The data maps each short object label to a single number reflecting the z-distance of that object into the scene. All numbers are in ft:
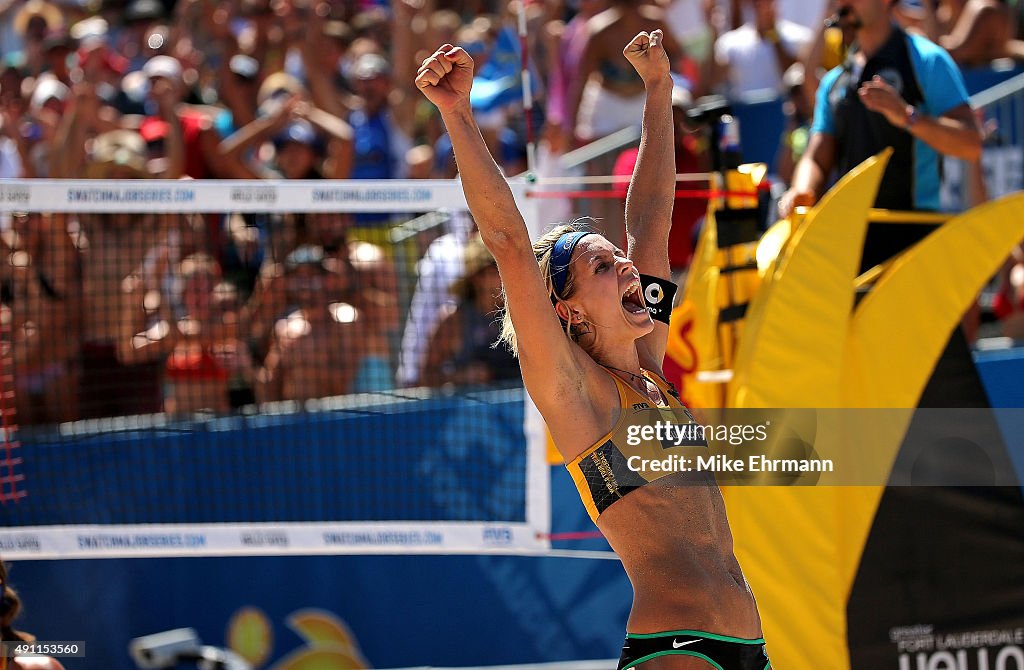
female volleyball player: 19.98
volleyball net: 34.50
